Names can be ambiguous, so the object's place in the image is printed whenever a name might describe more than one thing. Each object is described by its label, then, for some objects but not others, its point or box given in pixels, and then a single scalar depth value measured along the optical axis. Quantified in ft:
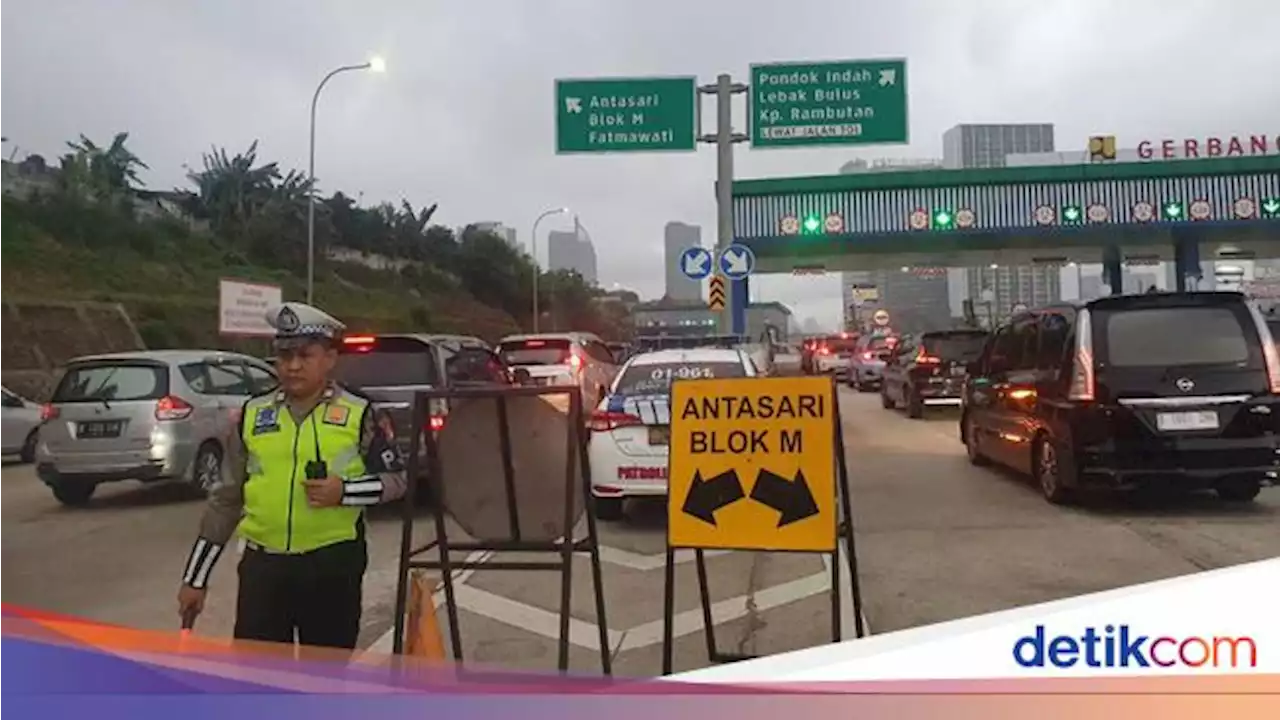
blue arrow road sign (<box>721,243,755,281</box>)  57.67
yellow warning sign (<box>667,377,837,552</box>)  15.43
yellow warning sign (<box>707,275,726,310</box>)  61.31
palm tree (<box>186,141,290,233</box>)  206.18
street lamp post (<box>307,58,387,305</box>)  95.35
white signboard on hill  76.84
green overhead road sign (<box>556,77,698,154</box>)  62.03
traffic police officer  11.38
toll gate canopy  95.81
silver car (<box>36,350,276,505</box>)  35.86
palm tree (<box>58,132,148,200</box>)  158.20
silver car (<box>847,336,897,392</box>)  94.22
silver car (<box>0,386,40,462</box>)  55.36
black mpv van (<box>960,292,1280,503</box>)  26.37
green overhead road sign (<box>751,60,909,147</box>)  60.44
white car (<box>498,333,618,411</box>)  58.03
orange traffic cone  12.64
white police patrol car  28.58
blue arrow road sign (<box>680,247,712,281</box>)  58.29
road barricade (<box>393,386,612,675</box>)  14.07
